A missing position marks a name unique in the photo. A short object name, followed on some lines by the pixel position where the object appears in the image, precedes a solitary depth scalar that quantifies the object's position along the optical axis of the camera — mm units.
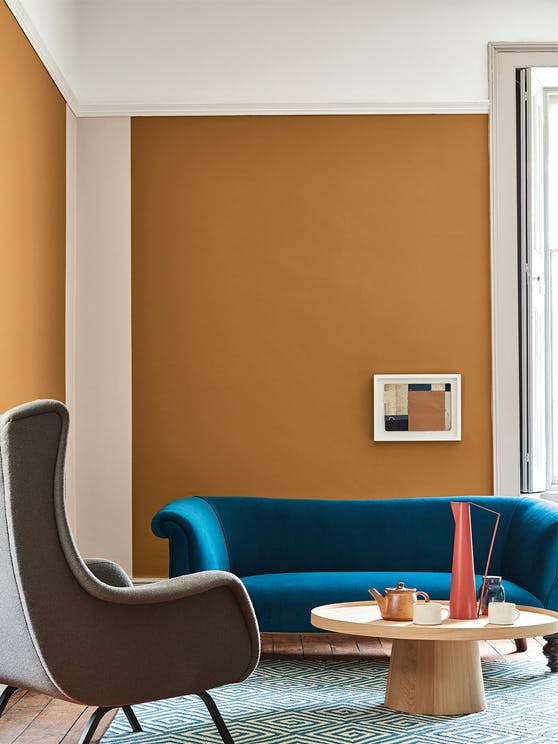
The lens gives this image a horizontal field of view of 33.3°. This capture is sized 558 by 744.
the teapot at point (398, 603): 3439
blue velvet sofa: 4520
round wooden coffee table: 3326
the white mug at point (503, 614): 3367
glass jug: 3518
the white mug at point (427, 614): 3318
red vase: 3473
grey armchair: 2361
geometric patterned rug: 3096
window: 5285
